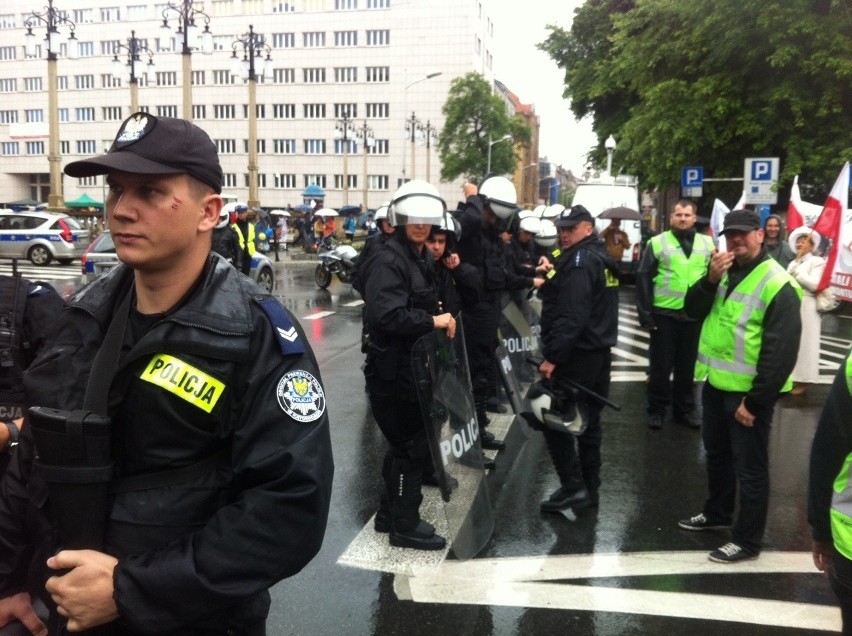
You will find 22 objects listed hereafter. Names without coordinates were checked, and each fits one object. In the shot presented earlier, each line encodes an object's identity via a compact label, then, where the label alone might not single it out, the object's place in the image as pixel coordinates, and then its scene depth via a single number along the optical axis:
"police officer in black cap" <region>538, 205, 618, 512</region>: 5.01
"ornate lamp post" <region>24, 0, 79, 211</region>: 22.62
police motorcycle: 18.50
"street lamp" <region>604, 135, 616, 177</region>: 24.36
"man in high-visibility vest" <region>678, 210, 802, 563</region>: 4.12
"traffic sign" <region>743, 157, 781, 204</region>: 14.38
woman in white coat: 8.58
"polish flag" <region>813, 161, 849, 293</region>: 6.65
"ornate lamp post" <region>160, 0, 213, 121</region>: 21.56
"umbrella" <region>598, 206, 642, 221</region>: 13.16
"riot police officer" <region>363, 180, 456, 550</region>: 4.21
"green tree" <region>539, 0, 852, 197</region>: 16.78
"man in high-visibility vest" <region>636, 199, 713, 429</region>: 7.21
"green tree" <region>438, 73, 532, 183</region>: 61.94
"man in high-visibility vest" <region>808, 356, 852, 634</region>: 2.25
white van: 20.66
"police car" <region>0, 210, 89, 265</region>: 24.52
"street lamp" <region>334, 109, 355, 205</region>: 48.81
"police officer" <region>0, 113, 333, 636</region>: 1.55
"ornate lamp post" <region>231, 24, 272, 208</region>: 24.91
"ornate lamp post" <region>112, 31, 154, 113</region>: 25.42
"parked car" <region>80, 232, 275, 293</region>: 16.53
